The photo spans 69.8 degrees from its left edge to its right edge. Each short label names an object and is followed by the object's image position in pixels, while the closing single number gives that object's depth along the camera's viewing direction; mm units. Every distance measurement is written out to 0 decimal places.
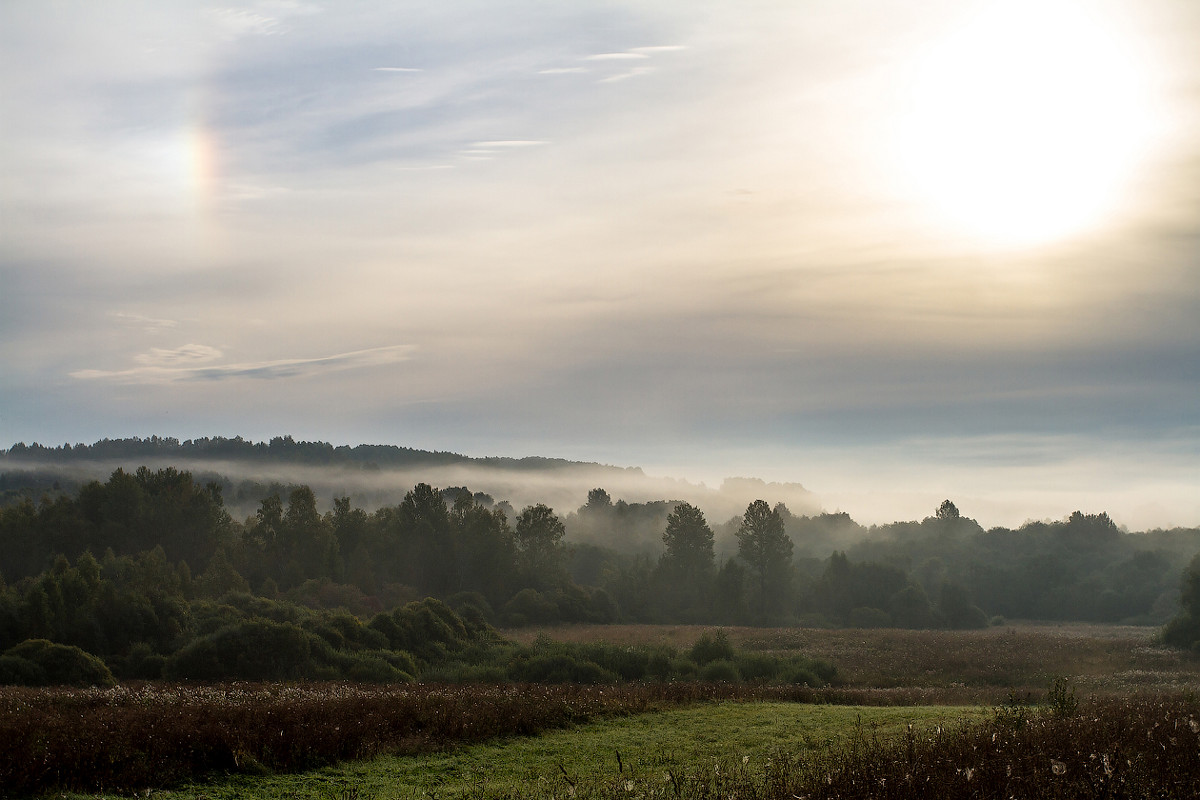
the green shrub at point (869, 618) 91188
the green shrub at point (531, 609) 81188
